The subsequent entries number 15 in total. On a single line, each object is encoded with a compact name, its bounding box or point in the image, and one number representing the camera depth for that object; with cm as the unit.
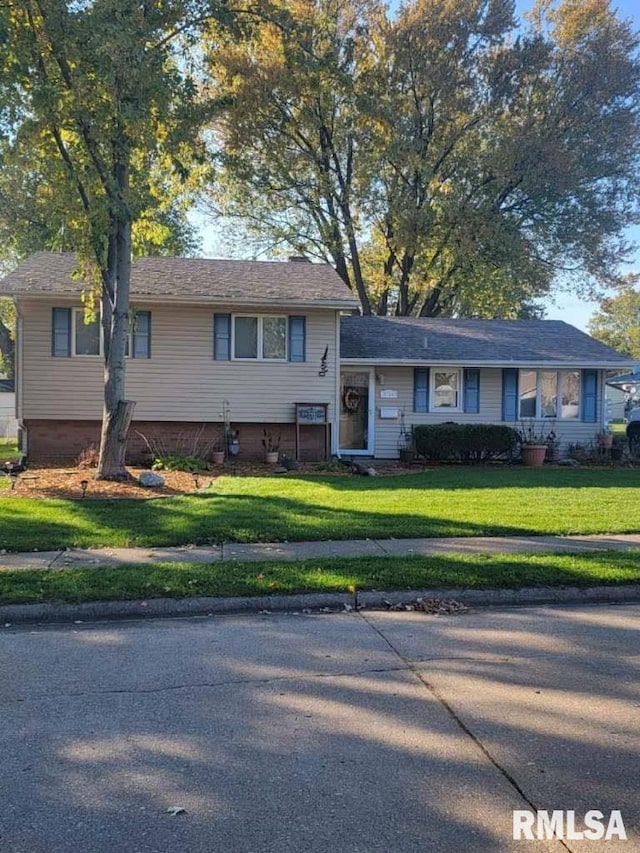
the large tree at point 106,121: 1059
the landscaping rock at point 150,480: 1269
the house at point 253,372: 1678
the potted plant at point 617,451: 1861
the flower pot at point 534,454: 1769
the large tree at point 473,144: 2561
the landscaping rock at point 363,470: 1545
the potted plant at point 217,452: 1641
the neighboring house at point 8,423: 3052
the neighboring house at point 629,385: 2735
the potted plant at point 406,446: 1800
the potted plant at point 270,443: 1745
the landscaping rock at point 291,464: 1614
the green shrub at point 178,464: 1539
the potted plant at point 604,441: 1898
